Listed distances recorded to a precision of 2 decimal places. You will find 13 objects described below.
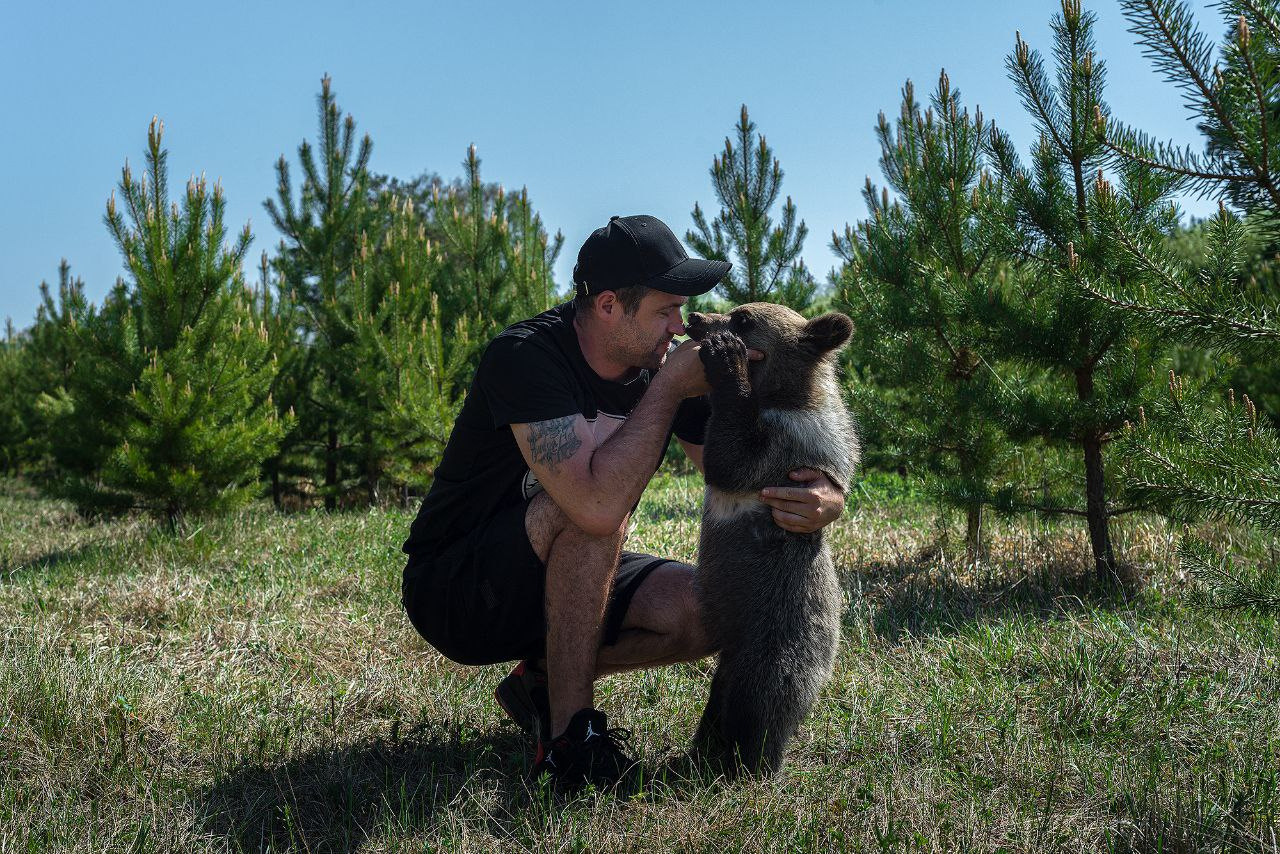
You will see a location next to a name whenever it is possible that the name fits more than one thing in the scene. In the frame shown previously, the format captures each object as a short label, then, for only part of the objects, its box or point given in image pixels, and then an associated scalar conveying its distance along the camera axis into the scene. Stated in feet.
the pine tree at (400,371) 31.63
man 10.16
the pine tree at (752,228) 27.89
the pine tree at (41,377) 42.96
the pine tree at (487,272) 37.11
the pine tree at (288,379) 35.76
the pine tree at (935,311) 19.65
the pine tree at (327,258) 35.91
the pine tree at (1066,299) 15.65
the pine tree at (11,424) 52.54
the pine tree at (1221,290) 9.42
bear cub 9.66
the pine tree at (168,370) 25.57
